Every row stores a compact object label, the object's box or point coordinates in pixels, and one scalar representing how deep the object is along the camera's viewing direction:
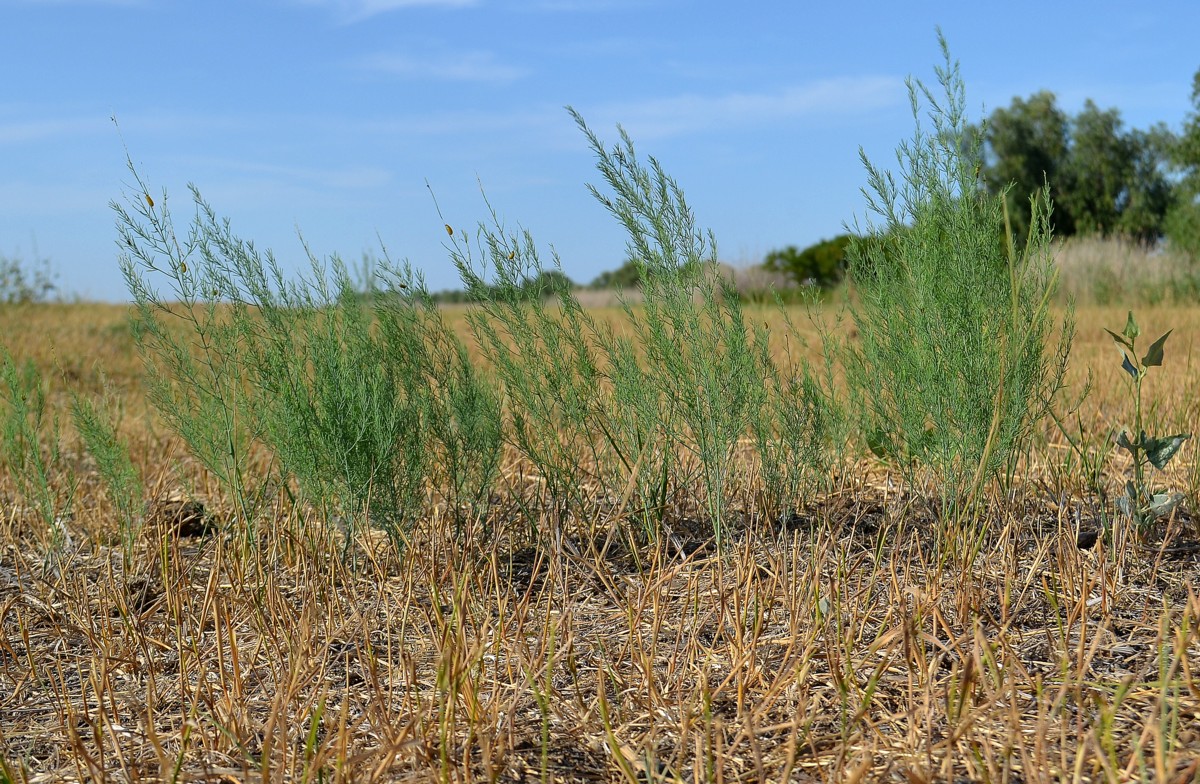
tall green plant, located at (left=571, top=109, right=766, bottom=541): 2.57
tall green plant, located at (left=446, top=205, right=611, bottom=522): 2.77
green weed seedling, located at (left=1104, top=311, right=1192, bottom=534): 2.56
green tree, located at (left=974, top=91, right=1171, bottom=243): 32.03
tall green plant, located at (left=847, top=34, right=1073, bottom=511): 2.62
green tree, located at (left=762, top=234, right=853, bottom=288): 19.17
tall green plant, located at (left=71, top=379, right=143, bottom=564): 3.07
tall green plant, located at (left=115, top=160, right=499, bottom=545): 2.67
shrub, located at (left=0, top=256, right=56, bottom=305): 10.67
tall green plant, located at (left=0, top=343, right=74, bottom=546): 2.98
